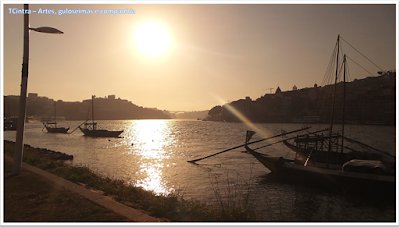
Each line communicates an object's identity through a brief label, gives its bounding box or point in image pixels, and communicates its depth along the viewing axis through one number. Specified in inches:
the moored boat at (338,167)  335.0
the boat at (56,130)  3465.8
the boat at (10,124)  3923.5
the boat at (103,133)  2844.5
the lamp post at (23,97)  426.6
